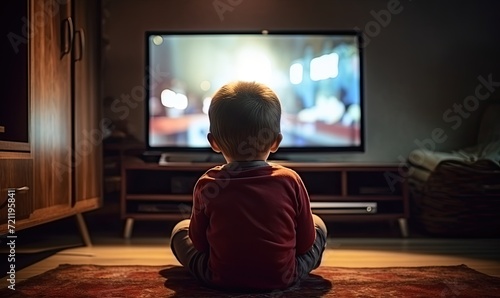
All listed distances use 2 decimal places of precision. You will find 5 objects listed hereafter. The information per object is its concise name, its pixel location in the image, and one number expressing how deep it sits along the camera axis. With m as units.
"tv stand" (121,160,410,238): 2.76
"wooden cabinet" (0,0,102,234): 1.89
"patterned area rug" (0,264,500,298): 1.45
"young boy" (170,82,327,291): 1.34
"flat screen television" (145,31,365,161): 3.02
